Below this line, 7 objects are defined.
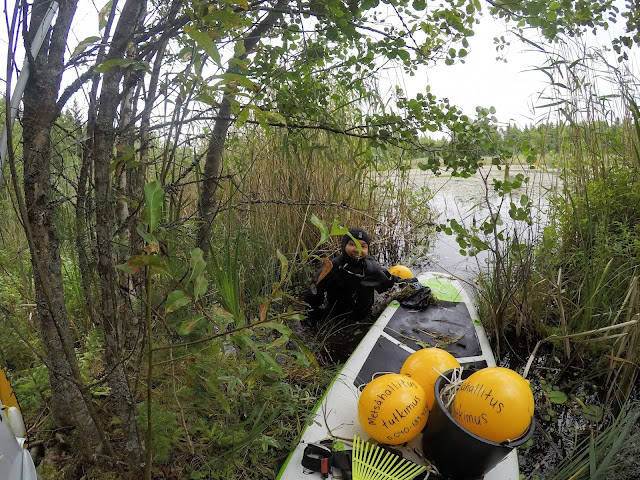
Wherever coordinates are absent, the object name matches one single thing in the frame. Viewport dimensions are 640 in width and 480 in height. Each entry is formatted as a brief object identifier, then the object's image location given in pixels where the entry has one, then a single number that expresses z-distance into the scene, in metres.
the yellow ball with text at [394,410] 1.84
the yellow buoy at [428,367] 2.01
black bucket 1.61
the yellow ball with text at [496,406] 1.61
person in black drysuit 3.49
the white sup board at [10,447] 1.06
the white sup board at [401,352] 1.92
